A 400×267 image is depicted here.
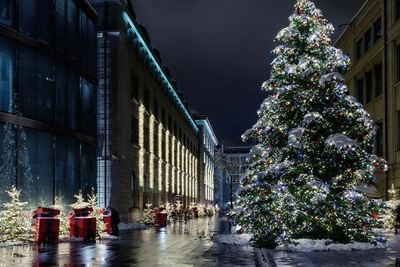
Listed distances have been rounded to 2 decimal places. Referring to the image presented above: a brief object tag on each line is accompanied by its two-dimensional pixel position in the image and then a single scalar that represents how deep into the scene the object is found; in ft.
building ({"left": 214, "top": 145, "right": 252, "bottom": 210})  356.59
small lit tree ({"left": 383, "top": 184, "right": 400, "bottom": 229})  89.24
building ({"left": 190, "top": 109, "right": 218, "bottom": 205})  293.23
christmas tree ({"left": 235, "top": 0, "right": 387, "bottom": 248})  53.42
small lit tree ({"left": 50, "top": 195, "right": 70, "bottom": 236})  73.29
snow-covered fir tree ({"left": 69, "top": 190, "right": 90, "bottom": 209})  75.97
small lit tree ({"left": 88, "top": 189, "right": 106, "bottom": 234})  78.50
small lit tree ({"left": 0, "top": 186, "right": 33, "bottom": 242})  63.00
